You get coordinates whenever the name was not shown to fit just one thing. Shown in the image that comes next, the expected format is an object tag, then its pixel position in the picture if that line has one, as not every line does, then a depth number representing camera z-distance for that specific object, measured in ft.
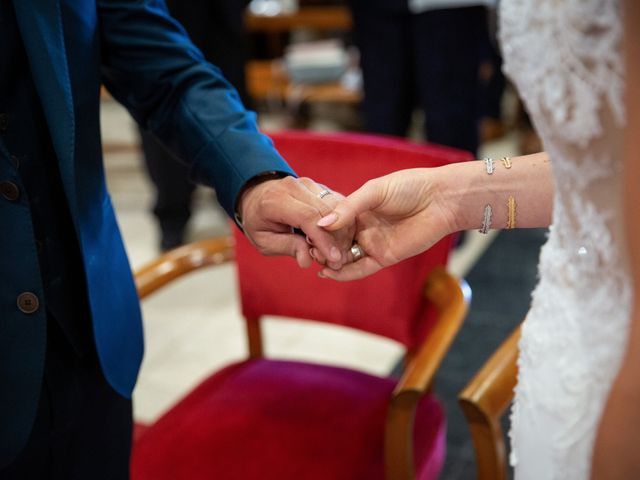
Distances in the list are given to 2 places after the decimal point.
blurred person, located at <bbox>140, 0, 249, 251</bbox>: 9.07
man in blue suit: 2.63
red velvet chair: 3.73
